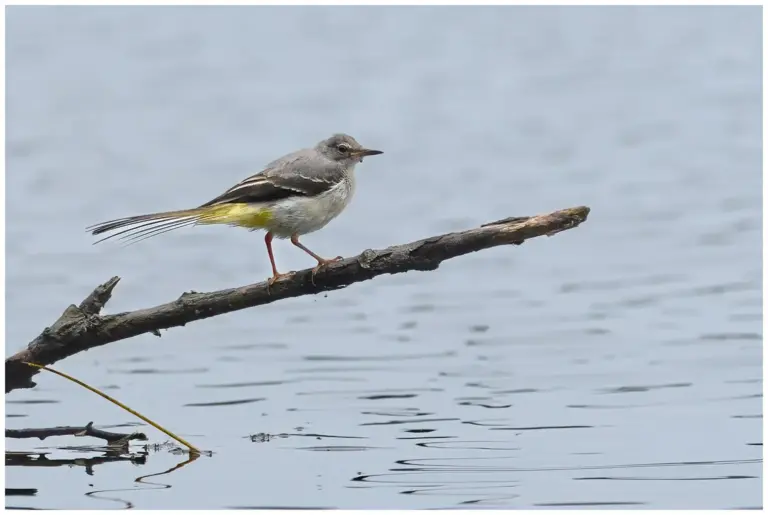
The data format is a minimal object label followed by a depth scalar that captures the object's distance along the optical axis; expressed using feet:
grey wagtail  33.73
